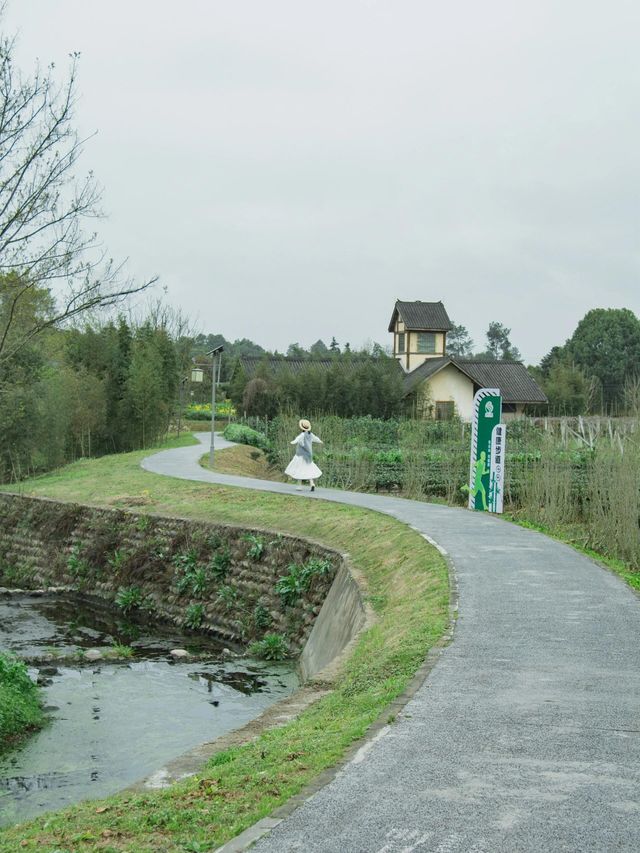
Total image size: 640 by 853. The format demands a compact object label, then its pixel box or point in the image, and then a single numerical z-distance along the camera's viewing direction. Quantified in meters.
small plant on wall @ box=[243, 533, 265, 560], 19.19
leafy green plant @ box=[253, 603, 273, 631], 17.88
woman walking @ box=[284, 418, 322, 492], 23.91
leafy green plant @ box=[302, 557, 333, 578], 17.02
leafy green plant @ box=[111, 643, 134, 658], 16.33
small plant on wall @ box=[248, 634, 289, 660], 16.33
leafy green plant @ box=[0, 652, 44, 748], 11.23
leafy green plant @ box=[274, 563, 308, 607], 17.42
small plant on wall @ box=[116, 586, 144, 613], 21.50
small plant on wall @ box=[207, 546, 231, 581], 20.08
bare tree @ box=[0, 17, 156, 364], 15.48
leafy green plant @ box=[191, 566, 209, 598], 20.19
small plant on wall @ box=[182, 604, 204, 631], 19.52
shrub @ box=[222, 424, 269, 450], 43.78
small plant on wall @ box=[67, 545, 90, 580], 24.03
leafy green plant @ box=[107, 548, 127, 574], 23.05
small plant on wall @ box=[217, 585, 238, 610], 19.17
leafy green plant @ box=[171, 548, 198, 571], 21.05
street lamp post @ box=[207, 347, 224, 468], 28.88
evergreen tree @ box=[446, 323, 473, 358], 130.50
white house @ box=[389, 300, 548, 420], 60.84
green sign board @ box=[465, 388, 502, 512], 20.30
